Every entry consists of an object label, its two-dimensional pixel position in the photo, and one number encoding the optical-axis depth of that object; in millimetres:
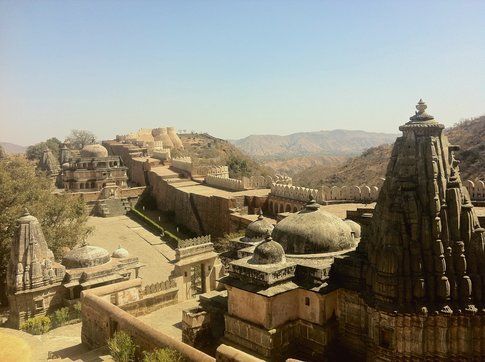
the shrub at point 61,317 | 18109
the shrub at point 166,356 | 11102
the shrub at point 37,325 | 17203
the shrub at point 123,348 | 12891
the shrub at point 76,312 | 18647
